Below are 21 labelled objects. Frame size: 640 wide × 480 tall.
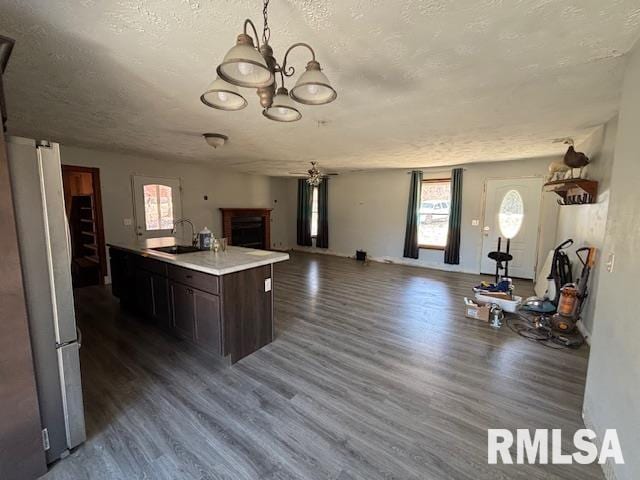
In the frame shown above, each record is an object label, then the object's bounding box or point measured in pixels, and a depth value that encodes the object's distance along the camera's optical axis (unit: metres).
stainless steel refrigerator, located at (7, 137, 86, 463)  1.36
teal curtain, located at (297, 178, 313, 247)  8.46
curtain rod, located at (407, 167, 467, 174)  6.36
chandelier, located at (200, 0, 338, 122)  1.18
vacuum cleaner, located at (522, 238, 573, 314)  3.64
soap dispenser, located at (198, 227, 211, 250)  3.31
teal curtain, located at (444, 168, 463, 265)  6.06
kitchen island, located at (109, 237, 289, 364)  2.43
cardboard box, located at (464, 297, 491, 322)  3.54
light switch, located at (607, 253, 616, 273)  1.66
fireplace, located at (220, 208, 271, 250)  7.09
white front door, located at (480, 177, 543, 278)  5.39
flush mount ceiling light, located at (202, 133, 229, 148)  3.56
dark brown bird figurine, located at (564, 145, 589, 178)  3.37
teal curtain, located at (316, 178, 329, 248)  8.13
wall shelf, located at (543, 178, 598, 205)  3.14
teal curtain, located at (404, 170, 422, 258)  6.53
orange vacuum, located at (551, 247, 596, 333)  3.07
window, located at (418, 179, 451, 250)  6.44
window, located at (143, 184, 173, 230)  5.57
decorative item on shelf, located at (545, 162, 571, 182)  3.63
